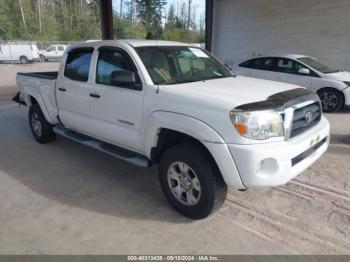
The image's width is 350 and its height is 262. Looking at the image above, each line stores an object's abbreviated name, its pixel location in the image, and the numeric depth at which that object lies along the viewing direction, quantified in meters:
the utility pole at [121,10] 56.32
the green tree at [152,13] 41.37
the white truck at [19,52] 31.20
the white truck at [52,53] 34.09
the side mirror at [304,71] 8.58
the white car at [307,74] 8.22
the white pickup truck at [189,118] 2.91
